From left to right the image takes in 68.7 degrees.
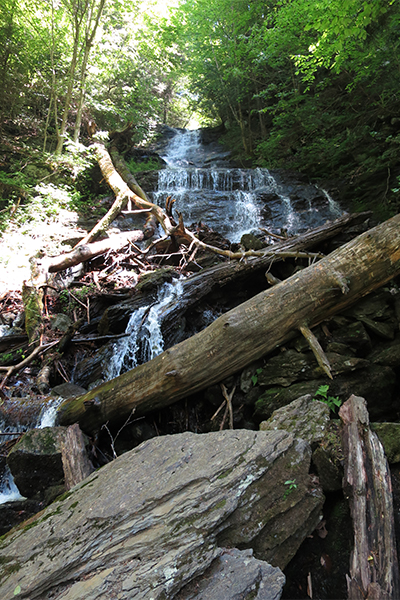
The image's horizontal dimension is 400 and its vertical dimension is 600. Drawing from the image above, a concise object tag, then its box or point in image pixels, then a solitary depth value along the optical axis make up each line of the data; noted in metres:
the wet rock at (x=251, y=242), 6.26
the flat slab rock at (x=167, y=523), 1.56
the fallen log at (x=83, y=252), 6.48
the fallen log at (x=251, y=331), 3.69
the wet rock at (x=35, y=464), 3.22
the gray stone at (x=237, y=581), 1.42
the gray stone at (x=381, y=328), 3.58
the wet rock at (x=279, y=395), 3.41
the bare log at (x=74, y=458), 2.96
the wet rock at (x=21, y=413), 3.98
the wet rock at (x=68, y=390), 4.24
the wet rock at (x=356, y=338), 3.59
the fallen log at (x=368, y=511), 1.55
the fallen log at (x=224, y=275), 5.31
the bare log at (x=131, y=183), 8.71
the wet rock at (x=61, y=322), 5.65
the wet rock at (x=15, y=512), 3.00
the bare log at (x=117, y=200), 7.81
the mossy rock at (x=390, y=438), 2.18
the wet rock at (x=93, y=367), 4.86
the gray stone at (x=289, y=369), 3.55
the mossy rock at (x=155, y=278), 6.00
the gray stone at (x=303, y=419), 2.41
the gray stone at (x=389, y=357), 3.32
